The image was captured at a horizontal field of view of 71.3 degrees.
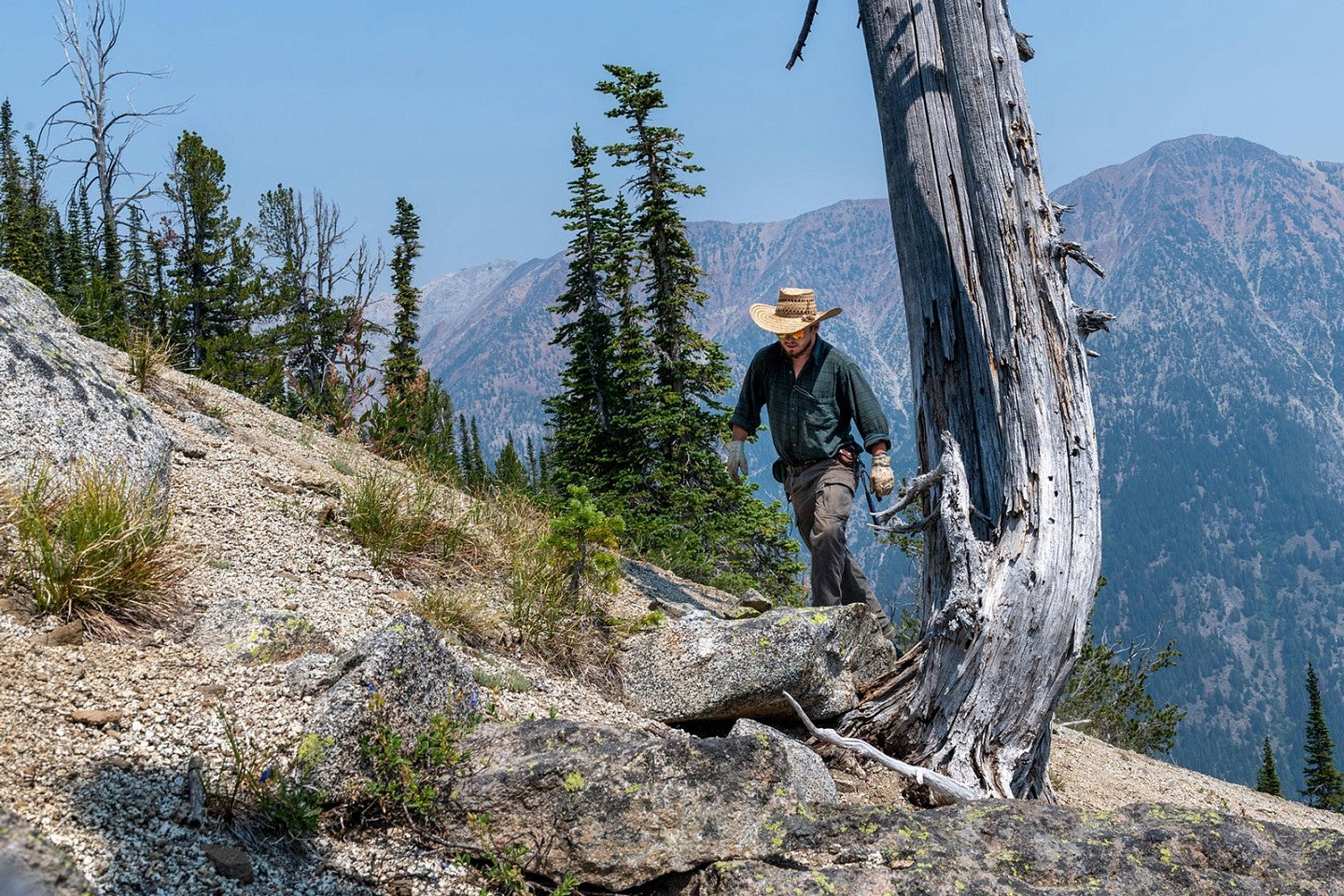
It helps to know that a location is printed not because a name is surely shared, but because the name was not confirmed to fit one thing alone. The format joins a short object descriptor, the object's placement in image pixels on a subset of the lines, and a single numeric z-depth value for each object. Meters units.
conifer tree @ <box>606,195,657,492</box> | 17.31
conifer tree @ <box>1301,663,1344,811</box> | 34.69
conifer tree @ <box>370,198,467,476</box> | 11.51
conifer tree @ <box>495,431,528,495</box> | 19.72
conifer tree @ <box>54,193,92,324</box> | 39.81
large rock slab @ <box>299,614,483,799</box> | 3.47
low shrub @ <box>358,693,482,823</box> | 3.48
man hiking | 6.74
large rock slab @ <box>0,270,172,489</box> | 4.93
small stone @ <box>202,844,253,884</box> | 2.89
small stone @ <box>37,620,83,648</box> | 3.79
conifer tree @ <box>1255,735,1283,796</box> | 35.75
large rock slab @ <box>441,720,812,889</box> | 3.35
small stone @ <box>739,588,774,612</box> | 7.04
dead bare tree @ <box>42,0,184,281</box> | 26.17
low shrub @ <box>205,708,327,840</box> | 3.18
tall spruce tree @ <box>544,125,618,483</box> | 17.88
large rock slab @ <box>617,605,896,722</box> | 5.58
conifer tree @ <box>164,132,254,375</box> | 24.14
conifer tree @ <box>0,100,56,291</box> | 37.75
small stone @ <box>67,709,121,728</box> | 3.32
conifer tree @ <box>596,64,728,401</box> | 16.94
